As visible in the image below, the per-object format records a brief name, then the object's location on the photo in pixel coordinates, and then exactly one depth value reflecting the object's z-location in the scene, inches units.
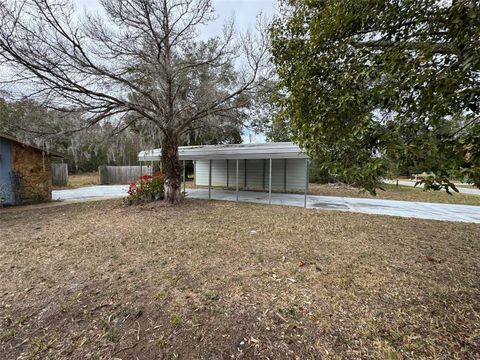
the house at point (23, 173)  319.9
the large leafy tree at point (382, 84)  58.7
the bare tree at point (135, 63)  207.9
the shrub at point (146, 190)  314.8
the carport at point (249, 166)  337.3
